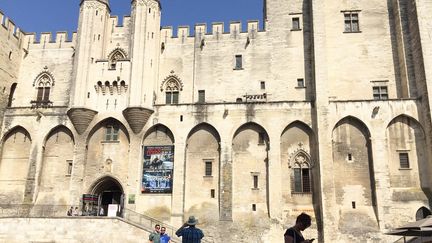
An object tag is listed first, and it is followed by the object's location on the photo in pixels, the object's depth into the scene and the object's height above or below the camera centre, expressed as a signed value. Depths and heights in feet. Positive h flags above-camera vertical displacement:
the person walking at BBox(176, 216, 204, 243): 29.99 -1.97
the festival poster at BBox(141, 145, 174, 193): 87.40 +7.26
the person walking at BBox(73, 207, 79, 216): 83.95 -1.63
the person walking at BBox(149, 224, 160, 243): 42.64 -3.31
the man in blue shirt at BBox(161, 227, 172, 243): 42.98 -3.27
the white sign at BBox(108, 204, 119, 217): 79.07 -1.27
